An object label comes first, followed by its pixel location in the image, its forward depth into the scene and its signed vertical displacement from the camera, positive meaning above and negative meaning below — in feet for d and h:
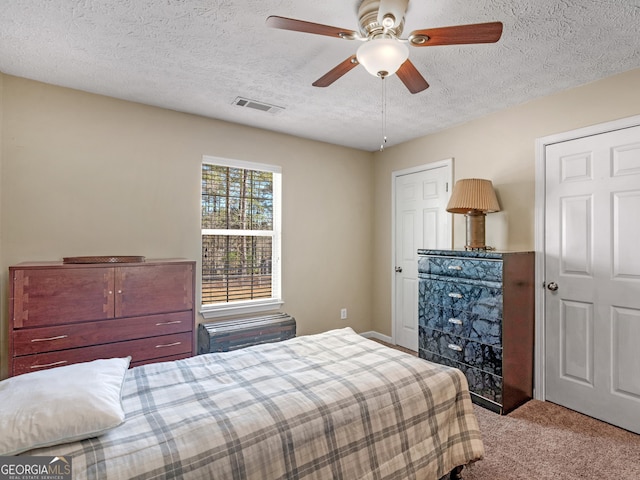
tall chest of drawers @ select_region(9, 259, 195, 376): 7.32 -1.68
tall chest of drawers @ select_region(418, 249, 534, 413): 8.61 -2.10
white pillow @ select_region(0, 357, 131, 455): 3.63 -1.94
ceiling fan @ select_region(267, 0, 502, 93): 4.88 +3.12
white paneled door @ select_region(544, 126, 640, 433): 7.83 -0.78
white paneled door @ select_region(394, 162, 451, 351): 12.33 +0.56
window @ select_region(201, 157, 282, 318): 11.41 +0.22
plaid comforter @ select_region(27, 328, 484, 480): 3.83 -2.34
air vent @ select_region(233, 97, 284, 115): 9.74 +4.10
